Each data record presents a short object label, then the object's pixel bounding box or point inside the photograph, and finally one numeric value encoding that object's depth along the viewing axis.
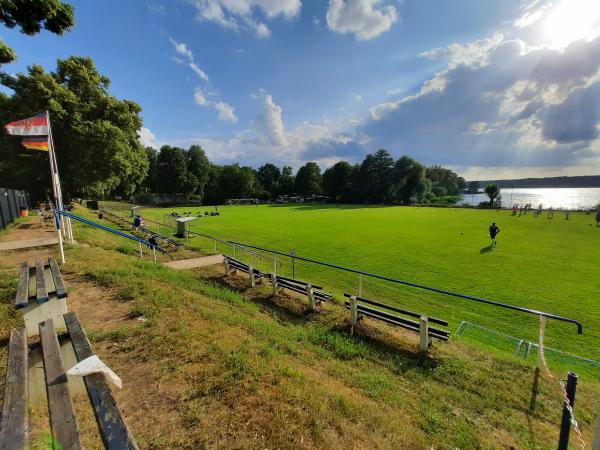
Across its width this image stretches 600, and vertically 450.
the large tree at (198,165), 83.38
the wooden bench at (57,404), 1.72
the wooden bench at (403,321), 5.85
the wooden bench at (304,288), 7.98
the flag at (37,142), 9.55
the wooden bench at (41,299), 3.94
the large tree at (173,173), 77.94
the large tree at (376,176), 81.06
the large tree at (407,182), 75.54
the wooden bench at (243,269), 9.83
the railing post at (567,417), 2.66
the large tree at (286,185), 103.94
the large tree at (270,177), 103.00
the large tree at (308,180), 100.06
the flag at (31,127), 8.88
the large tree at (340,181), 87.56
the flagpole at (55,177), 9.79
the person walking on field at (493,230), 18.31
